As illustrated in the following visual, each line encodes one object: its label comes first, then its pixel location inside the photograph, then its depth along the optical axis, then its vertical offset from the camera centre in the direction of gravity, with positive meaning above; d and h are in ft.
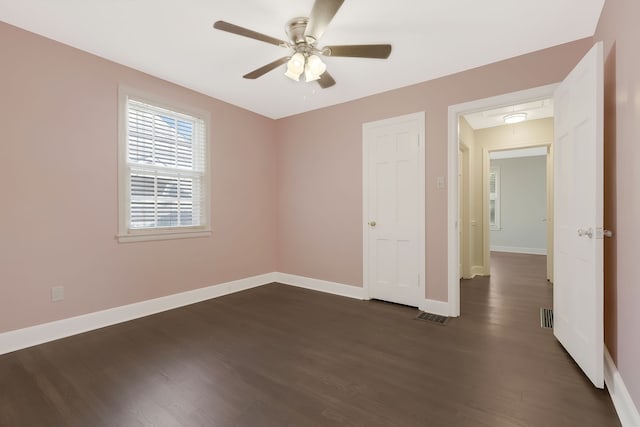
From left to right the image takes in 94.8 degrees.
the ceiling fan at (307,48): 6.41 +4.13
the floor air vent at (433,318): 10.00 -3.55
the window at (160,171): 10.09 +1.68
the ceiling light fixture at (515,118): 14.46 +4.98
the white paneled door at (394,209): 11.28 +0.30
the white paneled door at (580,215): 6.11 +0.04
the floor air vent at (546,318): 9.48 -3.49
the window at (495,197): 27.84 +1.81
